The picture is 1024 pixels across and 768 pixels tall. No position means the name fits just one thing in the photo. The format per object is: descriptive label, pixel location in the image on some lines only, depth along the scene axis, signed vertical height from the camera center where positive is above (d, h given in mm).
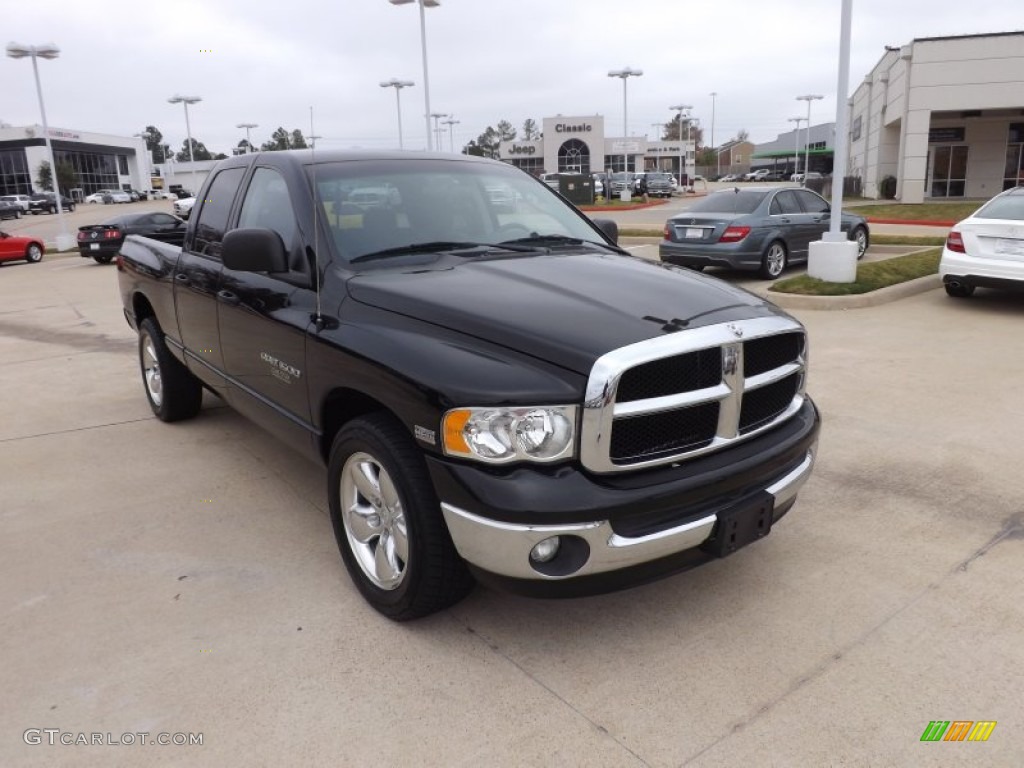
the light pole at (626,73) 42031 +5714
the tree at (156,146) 163875 +11130
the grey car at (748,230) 12086 -784
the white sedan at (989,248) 8750 -863
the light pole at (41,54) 26875 +5048
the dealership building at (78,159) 76188 +4622
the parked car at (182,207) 38269 -357
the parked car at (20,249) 23219 -1271
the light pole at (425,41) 23547 +4873
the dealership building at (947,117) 29969 +2345
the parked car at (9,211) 54259 -336
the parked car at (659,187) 50281 -269
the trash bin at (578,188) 37375 -116
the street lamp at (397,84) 37094 +4972
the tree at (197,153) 149862 +8960
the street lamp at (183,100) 44253 +5463
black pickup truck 2584 -701
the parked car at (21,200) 59400 +415
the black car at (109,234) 21172 -806
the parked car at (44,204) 61062 +51
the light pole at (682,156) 72688 +3040
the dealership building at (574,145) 79500 +3994
